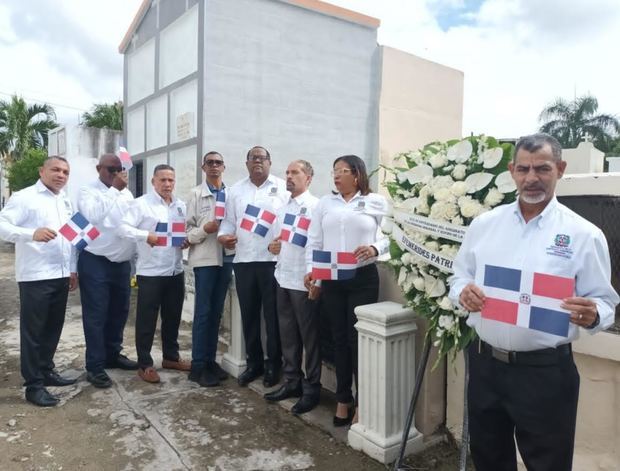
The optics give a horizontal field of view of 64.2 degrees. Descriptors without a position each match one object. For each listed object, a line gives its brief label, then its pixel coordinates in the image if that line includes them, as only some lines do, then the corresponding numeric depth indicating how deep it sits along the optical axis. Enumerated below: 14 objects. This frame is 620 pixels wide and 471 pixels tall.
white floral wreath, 2.32
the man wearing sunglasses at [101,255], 4.25
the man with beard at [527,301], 1.81
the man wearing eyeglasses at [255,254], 4.05
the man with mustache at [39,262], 3.78
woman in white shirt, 3.25
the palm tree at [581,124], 28.95
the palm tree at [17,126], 28.39
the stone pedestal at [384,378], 2.98
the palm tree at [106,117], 25.22
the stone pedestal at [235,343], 4.53
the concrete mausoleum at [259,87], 7.96
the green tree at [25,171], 19.11
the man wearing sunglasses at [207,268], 4.29
